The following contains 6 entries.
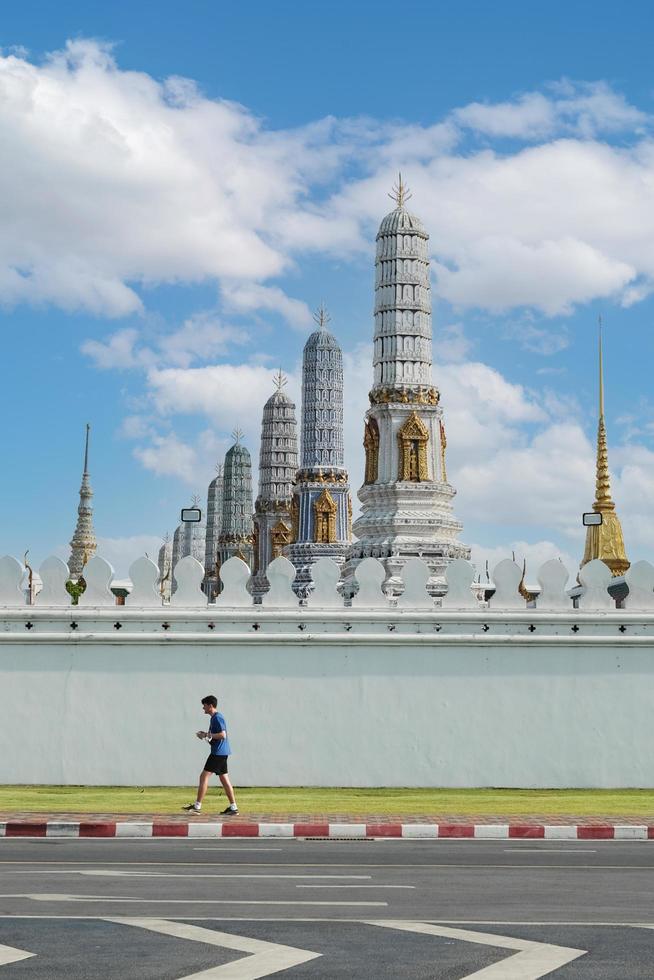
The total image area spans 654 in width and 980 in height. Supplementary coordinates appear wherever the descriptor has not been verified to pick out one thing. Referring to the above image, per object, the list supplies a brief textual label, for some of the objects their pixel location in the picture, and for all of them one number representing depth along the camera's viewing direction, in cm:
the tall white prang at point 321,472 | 6506
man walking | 1545
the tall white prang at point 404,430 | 4216
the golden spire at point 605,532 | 5034
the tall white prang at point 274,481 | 7500
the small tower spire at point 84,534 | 9142
